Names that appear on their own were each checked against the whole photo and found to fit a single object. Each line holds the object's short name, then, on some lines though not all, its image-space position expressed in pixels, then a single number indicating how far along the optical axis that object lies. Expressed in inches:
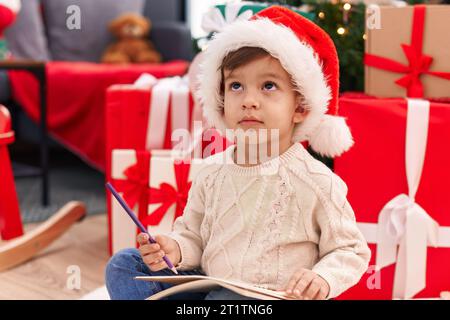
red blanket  153.7
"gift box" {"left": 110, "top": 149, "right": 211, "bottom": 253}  70.0
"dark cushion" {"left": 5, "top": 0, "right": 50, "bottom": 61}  176.9
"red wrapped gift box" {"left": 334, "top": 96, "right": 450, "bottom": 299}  77.5
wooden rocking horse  81.7
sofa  177.5
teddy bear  188.3
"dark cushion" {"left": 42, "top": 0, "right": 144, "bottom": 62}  179.9
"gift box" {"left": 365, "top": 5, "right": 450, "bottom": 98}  78.4
